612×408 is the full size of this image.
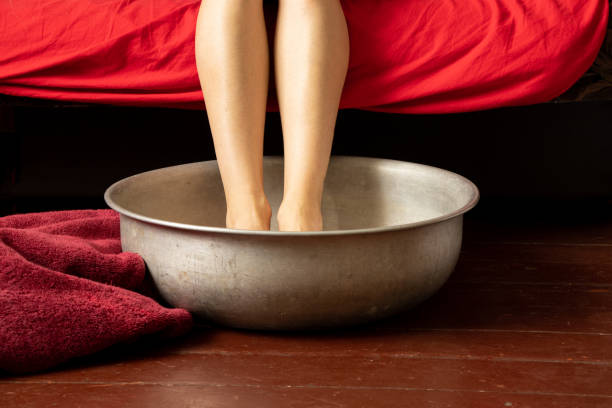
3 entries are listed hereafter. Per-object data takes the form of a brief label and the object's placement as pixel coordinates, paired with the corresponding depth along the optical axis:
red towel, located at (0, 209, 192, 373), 1.99
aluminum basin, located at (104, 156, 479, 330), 2.03
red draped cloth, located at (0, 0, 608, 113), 2.38
